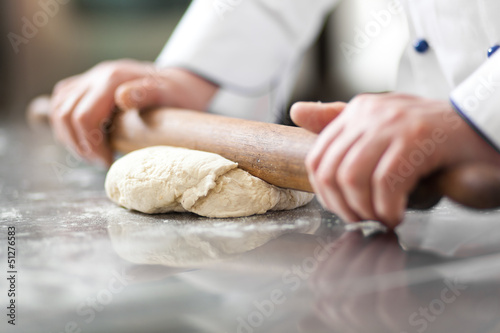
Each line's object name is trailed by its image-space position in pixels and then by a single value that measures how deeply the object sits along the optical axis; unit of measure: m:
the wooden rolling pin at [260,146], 0.66
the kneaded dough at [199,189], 0.97
